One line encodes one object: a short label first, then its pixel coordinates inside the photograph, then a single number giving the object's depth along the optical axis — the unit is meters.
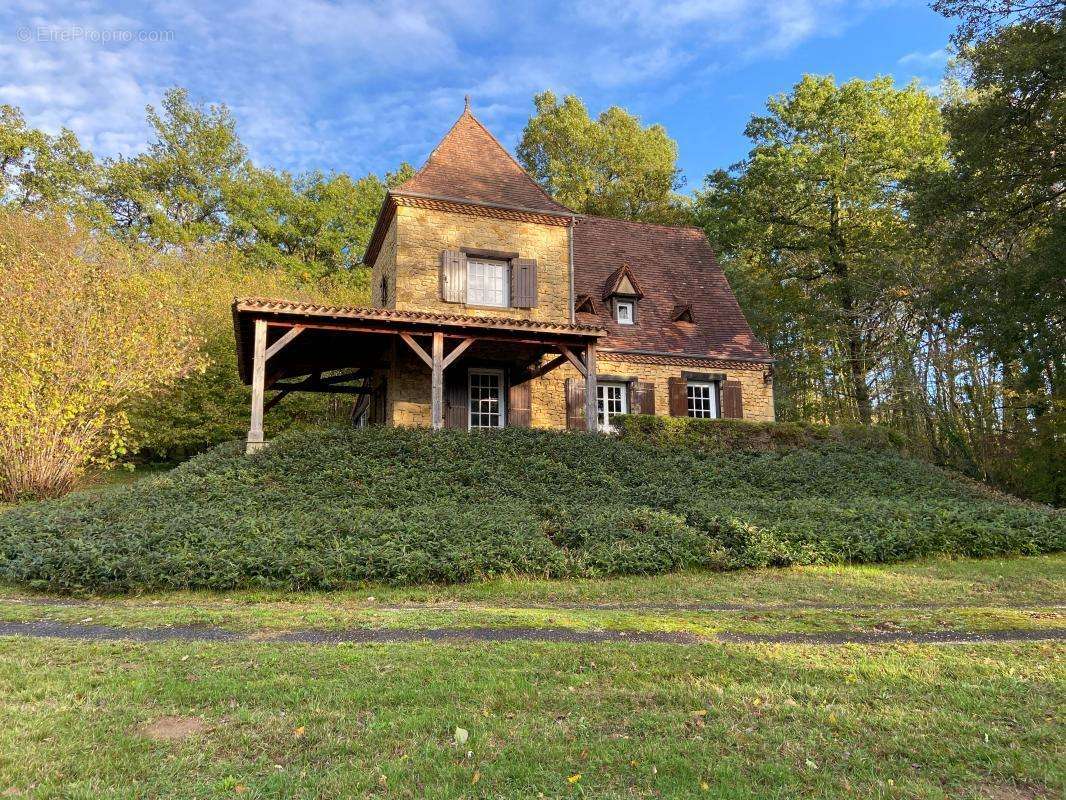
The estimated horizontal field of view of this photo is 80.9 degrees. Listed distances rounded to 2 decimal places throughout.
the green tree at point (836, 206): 23.28
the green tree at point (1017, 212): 13.59
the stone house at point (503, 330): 13.84
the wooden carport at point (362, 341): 11.94
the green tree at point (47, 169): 26.92
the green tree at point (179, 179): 29.89
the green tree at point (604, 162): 31.39
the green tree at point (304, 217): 32.12
